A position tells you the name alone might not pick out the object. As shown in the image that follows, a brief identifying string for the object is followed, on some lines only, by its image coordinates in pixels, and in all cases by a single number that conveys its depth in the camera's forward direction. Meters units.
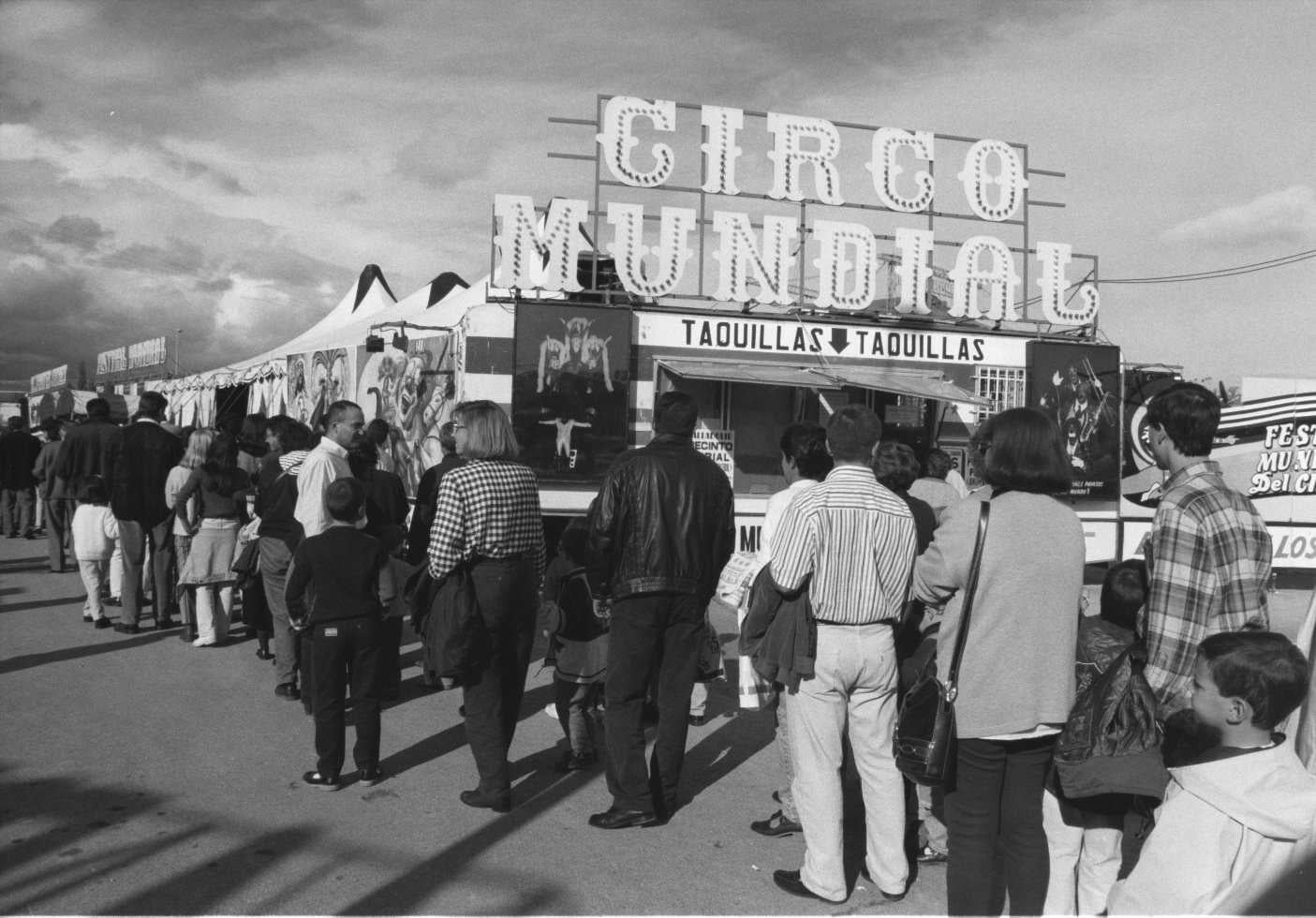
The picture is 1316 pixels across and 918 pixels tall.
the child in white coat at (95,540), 9.17
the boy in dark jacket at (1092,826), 3.56
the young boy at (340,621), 5.11
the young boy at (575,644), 5.47
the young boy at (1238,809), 2.29
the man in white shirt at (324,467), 6.56
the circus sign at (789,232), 11.84
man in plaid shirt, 3.22
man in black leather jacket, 4.74
